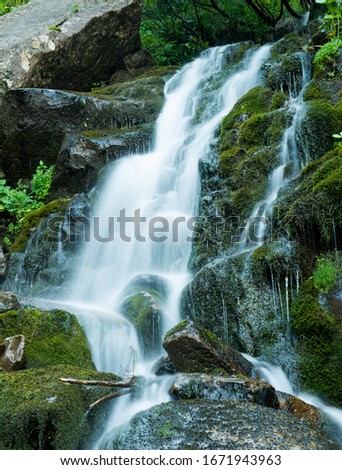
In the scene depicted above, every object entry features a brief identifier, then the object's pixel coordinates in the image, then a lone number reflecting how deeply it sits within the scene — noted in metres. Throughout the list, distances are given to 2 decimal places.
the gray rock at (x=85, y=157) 9.93
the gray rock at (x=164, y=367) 4.89
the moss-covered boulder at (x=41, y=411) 3.64
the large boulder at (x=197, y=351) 4.67
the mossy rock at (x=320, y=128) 7.25
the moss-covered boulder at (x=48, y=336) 4.87
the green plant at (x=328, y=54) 8.68
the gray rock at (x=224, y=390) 4.00
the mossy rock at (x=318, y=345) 5.04
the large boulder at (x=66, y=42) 10.97
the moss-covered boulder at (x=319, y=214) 5.86
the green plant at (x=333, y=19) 9.06
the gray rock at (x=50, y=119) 10.52
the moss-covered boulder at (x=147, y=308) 5.77
